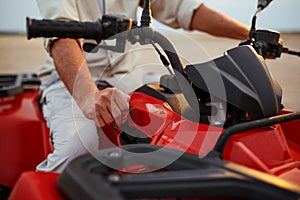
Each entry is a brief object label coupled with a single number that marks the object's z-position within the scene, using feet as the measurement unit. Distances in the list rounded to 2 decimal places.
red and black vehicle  1.73
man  2.63
